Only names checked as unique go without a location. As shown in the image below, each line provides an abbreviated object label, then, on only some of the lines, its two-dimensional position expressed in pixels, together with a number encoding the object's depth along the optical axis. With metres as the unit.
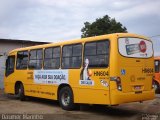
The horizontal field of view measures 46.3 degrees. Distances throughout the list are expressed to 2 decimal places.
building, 14.33
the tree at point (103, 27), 22.07
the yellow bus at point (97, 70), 6.41
